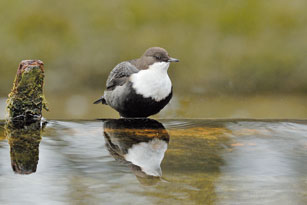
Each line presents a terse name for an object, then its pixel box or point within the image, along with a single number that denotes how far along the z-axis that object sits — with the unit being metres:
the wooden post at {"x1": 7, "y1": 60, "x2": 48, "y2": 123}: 10.40
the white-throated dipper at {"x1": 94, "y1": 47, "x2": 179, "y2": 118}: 11.67
